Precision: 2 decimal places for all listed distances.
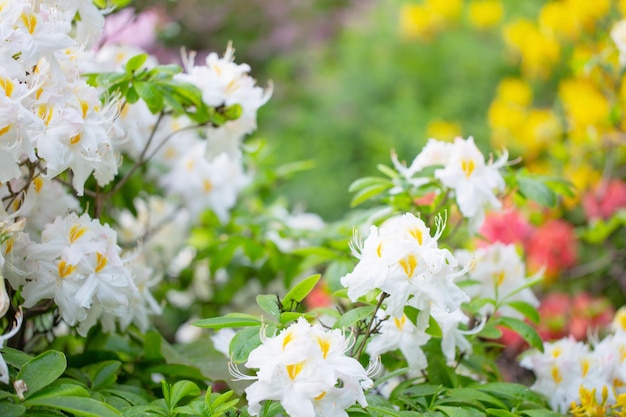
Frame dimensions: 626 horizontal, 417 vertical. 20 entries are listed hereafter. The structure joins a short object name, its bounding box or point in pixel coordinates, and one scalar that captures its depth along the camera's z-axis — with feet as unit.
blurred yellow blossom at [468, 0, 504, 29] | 14.97
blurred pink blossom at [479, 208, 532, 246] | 7.93
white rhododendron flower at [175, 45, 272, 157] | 4.32
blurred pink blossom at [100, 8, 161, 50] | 5.74
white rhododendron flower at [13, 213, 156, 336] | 3.61
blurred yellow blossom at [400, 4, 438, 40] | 15.05
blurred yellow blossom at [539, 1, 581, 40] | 9.82
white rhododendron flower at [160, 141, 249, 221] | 6.08
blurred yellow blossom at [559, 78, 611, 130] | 9.31
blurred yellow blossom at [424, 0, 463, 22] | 15.42
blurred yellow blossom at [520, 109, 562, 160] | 9.71
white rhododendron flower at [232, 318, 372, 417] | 2.86
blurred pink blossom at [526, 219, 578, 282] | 8.39
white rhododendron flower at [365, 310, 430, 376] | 3.88
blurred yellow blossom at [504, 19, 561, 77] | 11.92
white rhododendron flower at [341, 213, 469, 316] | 3.14
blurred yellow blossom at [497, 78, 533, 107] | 12.02
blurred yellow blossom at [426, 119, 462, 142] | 13.01
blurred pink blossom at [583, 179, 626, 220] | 8.26
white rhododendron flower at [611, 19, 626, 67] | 6.06
